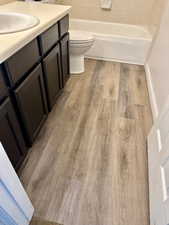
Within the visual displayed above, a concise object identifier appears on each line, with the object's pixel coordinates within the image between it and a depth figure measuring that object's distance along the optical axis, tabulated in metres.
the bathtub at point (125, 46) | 2.39
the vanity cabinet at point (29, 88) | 0.87
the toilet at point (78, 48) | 1.95
